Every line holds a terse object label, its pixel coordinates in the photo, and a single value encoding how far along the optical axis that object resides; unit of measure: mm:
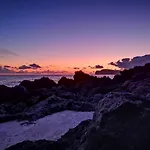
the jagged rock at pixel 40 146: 4693
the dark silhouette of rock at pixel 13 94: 13590
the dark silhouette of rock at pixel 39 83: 17317
